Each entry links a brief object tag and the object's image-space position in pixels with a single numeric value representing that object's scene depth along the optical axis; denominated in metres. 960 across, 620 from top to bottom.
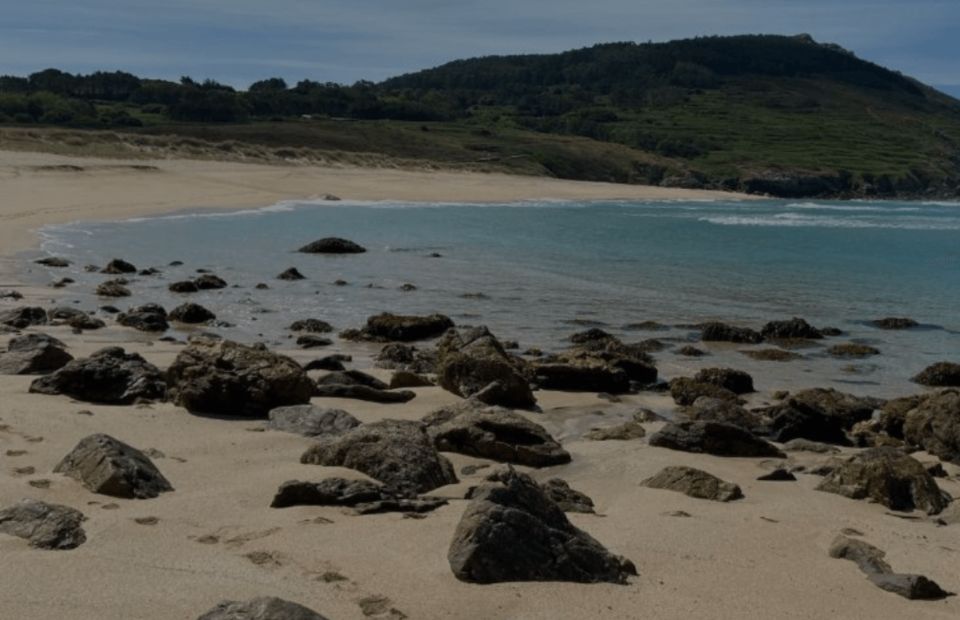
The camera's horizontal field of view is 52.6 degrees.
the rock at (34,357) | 11.24
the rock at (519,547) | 5.58
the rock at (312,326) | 18.06
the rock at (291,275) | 26.56
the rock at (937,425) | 10.63
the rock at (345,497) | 6.90
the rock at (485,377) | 11.80
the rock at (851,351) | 17.99
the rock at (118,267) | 25.83
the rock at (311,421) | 9.23
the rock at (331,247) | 34.25
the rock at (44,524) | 5.82
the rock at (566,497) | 7.48
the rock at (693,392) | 12.98
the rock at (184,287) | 22.81
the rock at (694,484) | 8.12
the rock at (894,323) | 21.70
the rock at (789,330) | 19.56
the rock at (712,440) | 9.98
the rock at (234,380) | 9.91
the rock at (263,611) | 4.33
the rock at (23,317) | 15.97
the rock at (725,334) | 18.89
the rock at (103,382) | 10.13
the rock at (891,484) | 8.44
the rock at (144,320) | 16.89
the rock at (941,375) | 15.37
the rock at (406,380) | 12.48
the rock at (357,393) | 11.39
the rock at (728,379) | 14.13
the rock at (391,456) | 7.61
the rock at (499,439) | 9.06
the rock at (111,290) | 21.22
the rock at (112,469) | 6.84
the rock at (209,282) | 23.56
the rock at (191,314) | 18.23
